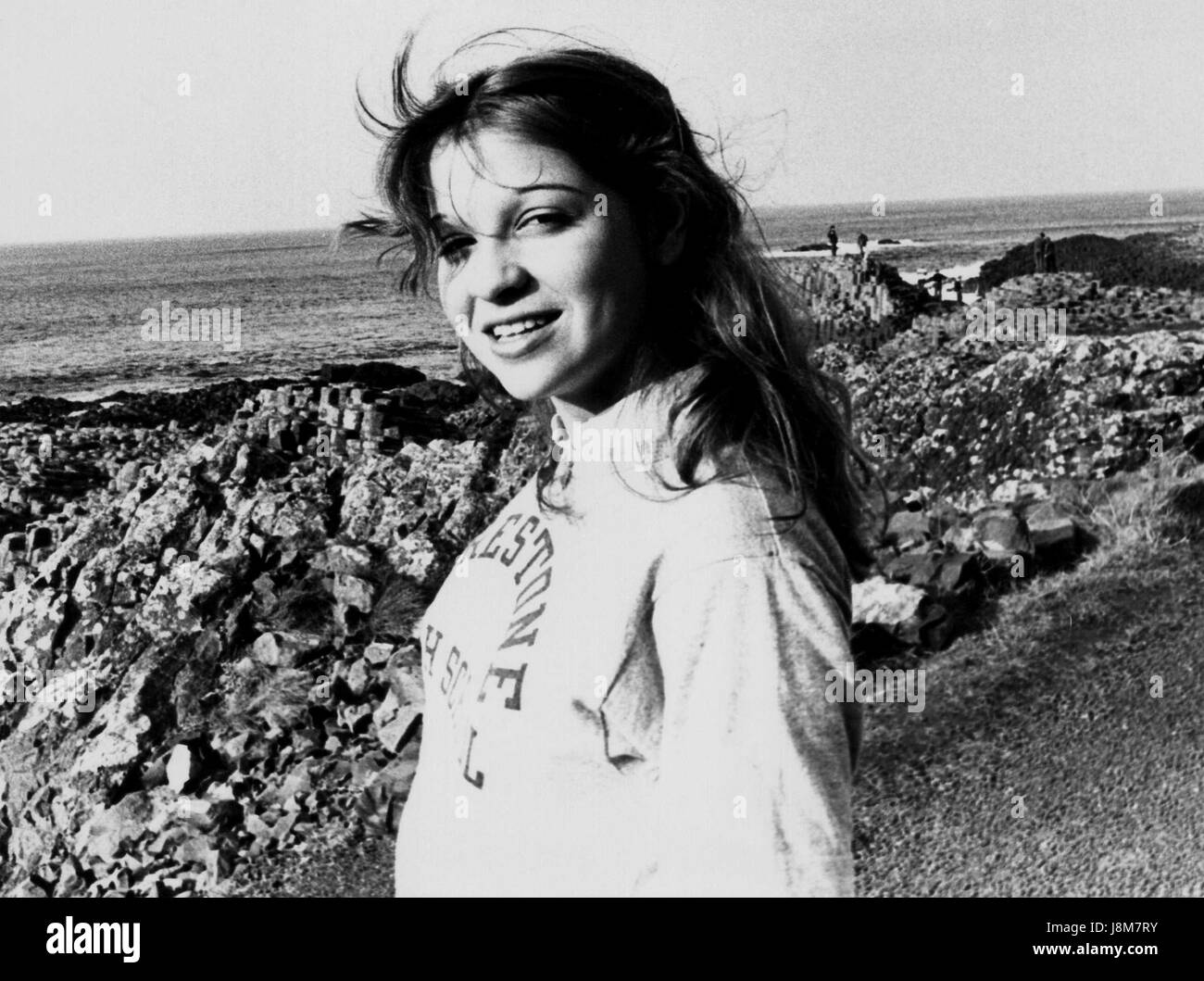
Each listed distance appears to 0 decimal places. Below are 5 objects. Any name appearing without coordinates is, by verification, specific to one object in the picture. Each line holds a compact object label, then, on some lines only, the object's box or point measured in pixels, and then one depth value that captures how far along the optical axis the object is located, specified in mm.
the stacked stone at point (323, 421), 3994
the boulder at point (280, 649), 3756
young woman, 1215
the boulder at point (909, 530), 3996
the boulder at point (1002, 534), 3906
